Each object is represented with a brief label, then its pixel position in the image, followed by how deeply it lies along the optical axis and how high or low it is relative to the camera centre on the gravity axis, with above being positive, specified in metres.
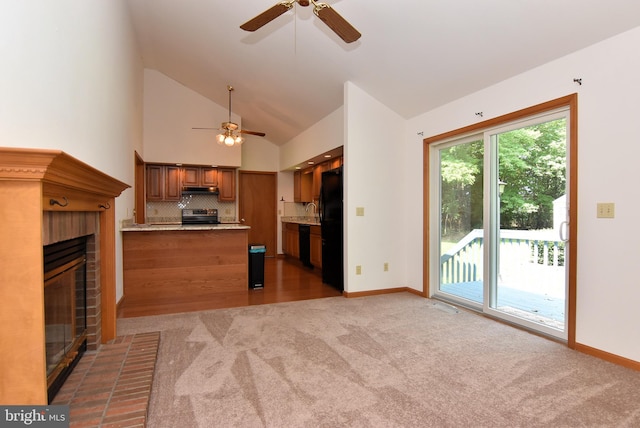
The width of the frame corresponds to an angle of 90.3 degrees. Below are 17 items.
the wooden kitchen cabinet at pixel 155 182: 6.27 +0.60
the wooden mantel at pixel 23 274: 1.31 -0.26
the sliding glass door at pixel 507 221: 2.95 -0.10
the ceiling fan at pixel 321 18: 2.00 +1.27
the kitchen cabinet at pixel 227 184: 6.79 +0.61
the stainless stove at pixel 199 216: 6.04 -0.07
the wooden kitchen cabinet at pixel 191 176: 6.49 +0.75
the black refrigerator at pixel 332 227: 4.57 -0.23
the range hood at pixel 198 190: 6.44 +0.46
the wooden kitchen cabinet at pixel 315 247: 5.77 -0.65
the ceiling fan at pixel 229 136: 4.95 +1.23
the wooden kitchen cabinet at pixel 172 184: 6.38 +0.58
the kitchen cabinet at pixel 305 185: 7.16 +0.61
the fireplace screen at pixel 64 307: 1.73 -0.60
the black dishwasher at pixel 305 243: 6.22 -0.62
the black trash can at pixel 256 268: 4.63 -0.82
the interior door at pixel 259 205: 7.66 +0.17
